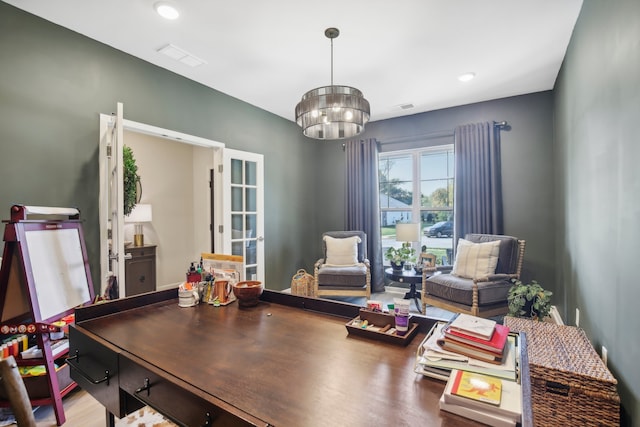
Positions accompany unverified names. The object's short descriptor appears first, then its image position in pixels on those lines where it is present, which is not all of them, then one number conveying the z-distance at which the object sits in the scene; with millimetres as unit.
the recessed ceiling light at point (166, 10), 2250
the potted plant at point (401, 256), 4109
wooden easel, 1847
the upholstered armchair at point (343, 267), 4008
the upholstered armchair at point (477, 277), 3152
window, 4559
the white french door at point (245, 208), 3881
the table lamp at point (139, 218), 4301
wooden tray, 1179
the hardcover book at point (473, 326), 977
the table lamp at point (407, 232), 4121
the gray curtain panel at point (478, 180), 4016
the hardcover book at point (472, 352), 925
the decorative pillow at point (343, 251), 4406
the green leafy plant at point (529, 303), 2852
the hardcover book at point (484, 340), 937
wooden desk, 792
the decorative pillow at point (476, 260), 3449
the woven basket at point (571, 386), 1494
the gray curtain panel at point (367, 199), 4840
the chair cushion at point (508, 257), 3492
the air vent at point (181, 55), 2841
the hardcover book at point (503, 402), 714
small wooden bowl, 1630
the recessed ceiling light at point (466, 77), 3377
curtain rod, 4034
